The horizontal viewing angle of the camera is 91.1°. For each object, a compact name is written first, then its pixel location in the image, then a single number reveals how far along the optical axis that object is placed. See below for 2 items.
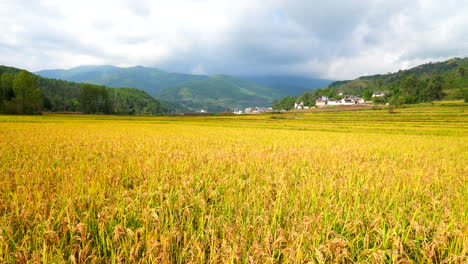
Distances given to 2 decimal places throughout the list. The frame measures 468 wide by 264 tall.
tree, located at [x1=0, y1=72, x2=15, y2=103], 82.12
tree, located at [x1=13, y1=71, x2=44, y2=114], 75.62
